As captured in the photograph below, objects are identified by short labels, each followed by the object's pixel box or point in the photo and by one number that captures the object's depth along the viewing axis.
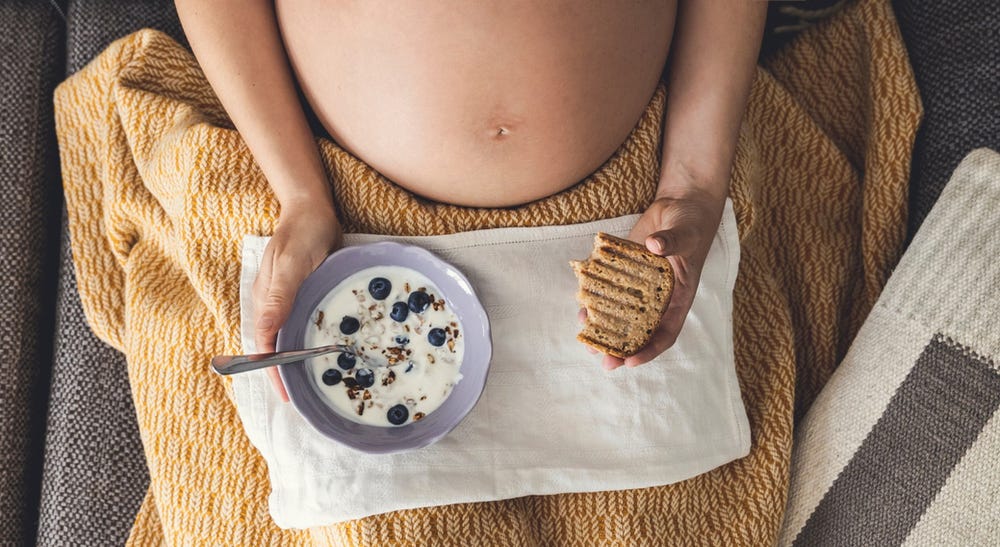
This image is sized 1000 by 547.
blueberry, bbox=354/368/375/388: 0.79
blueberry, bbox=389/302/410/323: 0.80
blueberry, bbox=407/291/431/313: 0.80
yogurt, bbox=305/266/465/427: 0.79
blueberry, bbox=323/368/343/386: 0.78
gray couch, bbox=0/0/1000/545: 1.03
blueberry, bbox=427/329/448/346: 0.80
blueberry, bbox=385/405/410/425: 0.79
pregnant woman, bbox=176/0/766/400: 0.78
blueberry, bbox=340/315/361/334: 0.79
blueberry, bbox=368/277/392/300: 0.80
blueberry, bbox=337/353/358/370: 0.79
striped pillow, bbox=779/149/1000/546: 0.83
